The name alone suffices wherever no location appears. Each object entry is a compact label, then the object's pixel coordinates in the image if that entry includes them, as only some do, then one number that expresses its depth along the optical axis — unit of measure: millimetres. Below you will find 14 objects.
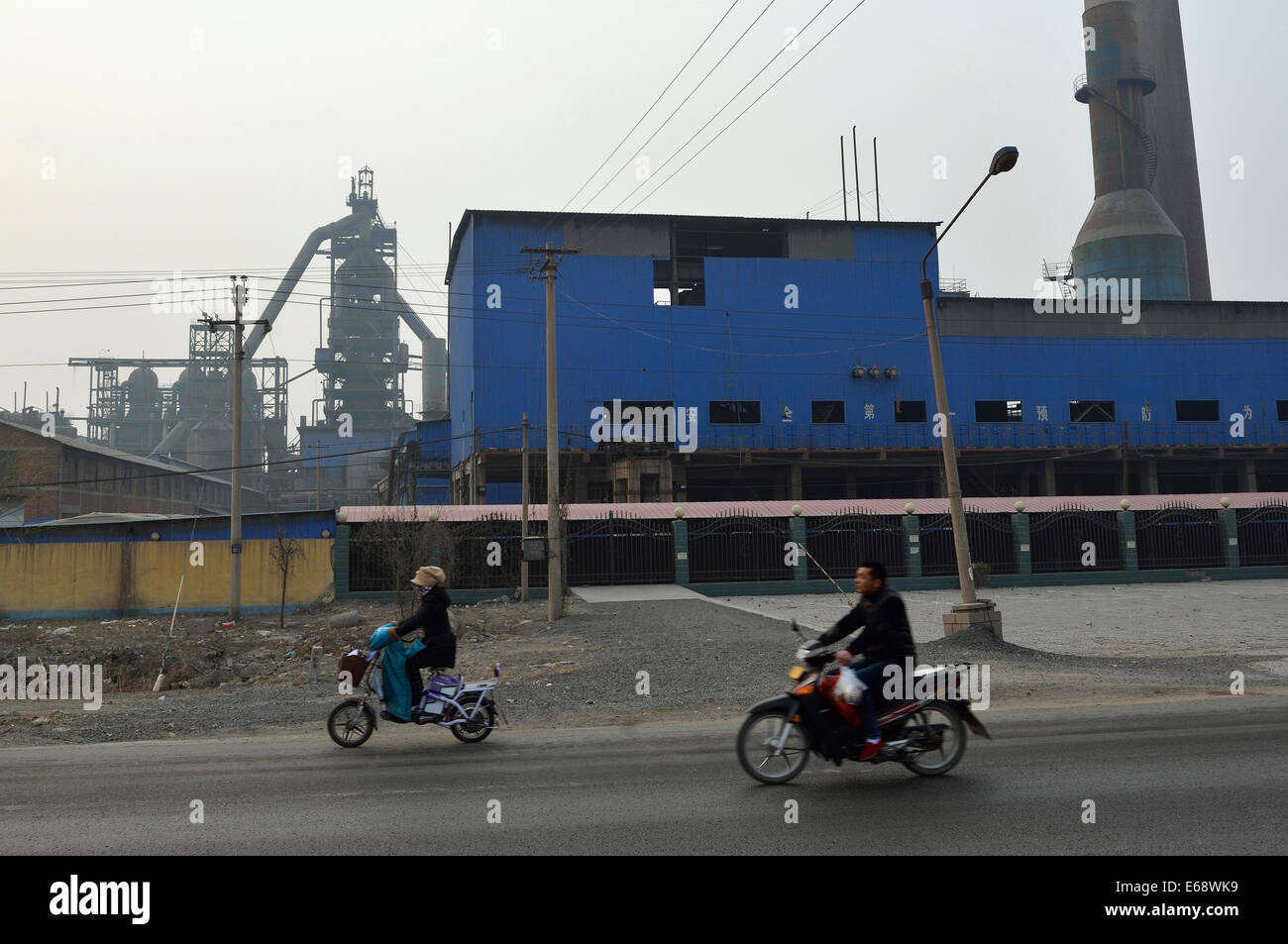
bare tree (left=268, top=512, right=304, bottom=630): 25159
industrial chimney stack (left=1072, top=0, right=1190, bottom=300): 62031
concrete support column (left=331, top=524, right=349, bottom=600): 29062
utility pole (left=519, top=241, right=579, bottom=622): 22453
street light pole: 14875
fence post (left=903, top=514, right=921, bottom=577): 33094
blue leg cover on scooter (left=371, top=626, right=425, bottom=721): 8672
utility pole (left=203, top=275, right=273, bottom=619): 25422
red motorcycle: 6719
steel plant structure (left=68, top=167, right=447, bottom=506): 90188
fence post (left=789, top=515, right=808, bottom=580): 32594
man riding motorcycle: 6715
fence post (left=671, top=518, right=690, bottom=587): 31766
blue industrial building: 46938
